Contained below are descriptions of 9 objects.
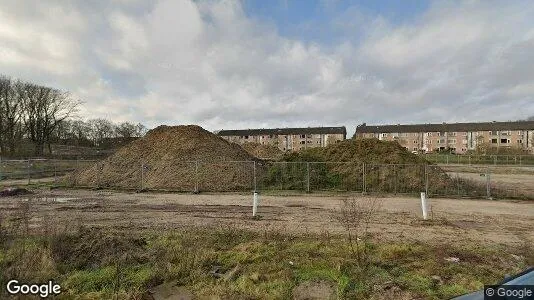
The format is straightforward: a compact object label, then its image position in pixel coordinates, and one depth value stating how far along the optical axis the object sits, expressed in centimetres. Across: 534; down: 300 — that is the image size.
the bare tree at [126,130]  8848
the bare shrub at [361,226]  762
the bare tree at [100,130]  9056
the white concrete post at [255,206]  1400
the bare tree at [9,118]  6022
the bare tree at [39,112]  6669
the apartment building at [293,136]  12088
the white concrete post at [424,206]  1332
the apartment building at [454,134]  10356
